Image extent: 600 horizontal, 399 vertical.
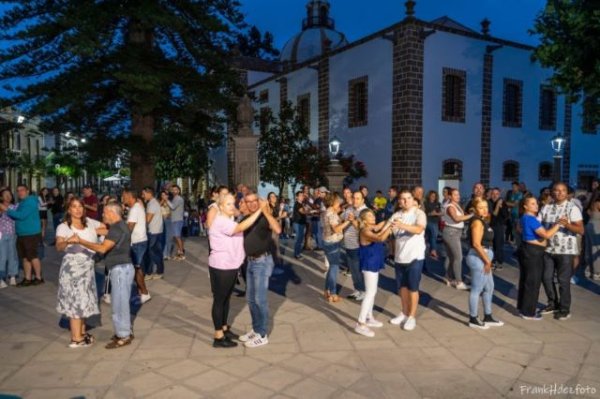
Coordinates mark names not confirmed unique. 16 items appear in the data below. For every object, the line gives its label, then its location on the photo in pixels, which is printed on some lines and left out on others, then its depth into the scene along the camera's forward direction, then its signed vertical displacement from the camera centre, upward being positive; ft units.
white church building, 58.80 +10.04
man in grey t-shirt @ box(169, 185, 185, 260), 33.40 -2.59
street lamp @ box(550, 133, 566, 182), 56.59 +4.00
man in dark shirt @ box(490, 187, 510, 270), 30.86 -2.98
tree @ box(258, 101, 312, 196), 65.82 +4.51
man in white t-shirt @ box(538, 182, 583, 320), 20.27 -3.36
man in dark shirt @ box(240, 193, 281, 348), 16.56 -3.30
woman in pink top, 15.97 -2.68
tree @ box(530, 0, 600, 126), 41.47 +13.16
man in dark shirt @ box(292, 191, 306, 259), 35.60 -3.66
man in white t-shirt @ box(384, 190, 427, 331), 18.31 -2.88
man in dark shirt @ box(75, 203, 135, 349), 16.37 -3.28
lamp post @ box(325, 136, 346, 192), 52.70 +0.19
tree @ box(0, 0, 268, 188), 35.19 +9.64
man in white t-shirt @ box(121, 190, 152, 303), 21.97 -2.80
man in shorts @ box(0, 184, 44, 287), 25.57 -3.15
